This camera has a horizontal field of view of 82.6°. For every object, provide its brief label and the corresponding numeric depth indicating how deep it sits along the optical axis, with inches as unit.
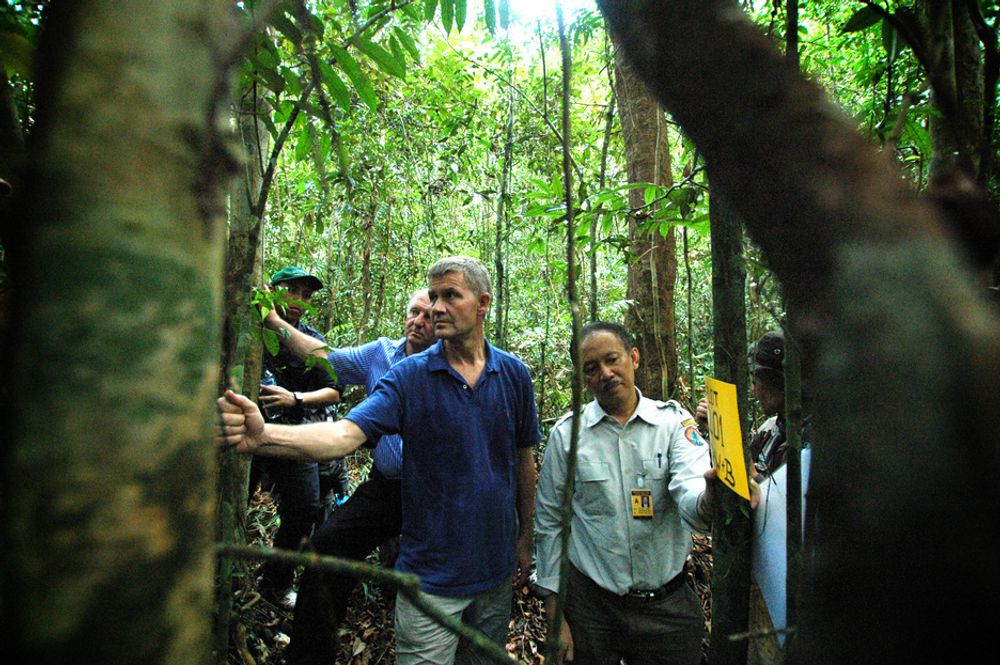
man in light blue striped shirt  99.4
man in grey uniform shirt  88.1
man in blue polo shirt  88.2
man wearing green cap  130.4
